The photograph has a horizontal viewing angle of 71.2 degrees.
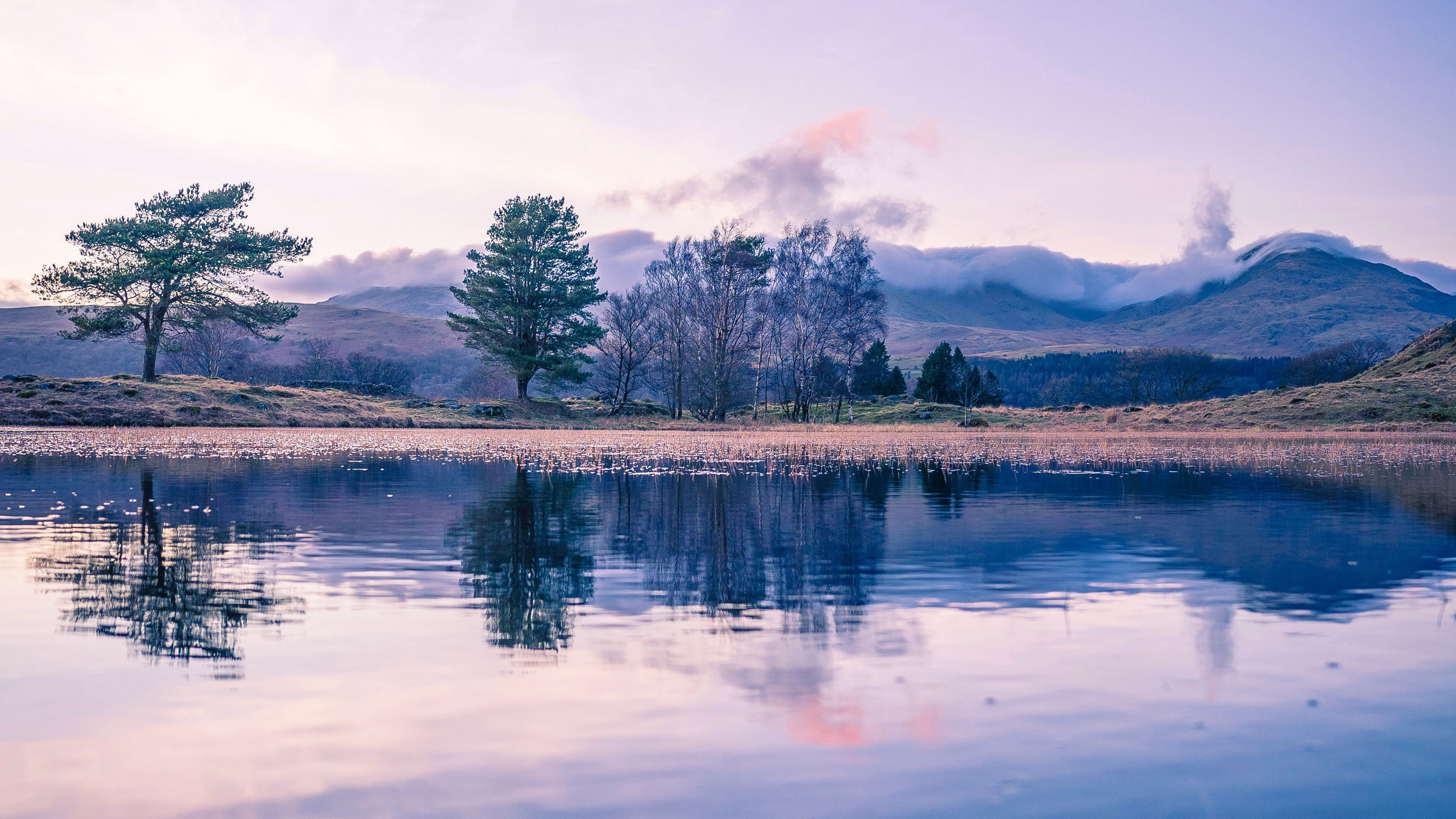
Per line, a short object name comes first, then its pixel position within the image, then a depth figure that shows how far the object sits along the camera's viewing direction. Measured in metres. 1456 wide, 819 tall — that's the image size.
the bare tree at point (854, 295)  75.12
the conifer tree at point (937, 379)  117.31
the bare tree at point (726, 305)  76.62
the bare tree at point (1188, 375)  142.12
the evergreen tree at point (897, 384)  118.56
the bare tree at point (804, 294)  74.94
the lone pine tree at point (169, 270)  66.25
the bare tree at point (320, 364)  162.50
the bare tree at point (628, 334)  93.00
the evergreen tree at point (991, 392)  129.88
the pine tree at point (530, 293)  80.38
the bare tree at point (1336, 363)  157.38
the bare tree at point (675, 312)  80.25
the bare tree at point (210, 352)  120.62
